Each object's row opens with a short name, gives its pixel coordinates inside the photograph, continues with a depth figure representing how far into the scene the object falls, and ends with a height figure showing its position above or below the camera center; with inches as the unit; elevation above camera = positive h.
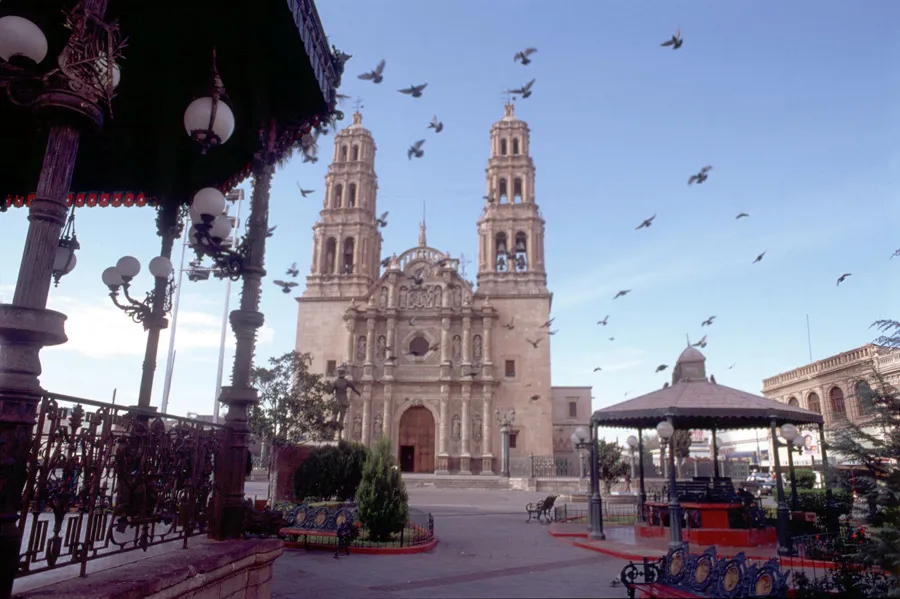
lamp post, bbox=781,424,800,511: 458.9 +19.3
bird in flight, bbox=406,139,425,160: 645.9 +329.7
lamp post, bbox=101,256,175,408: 282.2 +74.8
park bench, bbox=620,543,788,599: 204.1 -43.2
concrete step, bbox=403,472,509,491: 1245.7 -62.1
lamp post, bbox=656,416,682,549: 410.6 -31.4
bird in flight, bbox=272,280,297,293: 815.1 +226.1
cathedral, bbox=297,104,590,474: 1434.5 +320.5
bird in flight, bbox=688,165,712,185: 522.9 +248.3
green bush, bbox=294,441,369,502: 547.8 -24.6
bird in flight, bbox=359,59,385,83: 387.5 +245.0
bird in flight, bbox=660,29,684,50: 428.7 +303.1
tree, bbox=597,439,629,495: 1011.3 -13.7
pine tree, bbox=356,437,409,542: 439.2 -35.8
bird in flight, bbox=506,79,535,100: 576.4 +356.0
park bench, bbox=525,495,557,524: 628.7 -58.5
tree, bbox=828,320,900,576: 217.0 +0.9
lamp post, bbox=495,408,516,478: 1326.3 +20.9
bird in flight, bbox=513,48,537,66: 507.2 +341.2
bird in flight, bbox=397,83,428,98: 456.8 +279.7
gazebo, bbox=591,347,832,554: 426.0 +34.7
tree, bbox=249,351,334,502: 804.6 +63.9
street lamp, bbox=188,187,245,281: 208.4 +80.1
